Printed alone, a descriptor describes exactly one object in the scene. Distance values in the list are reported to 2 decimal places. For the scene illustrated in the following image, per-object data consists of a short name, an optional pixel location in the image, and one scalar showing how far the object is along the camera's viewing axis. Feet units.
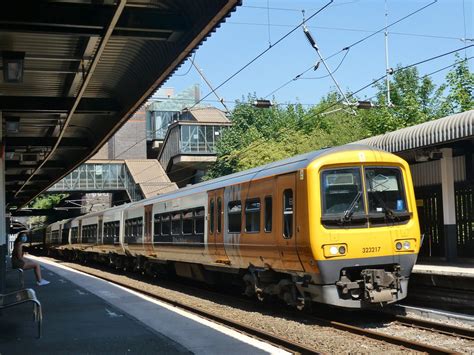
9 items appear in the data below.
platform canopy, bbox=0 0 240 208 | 26.71
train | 31.76
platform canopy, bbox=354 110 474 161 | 39.63
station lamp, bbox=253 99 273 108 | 66.18
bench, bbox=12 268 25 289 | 50.57
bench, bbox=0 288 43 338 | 26.94
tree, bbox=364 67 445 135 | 88.22
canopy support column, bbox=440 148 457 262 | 45.52
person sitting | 48.30
